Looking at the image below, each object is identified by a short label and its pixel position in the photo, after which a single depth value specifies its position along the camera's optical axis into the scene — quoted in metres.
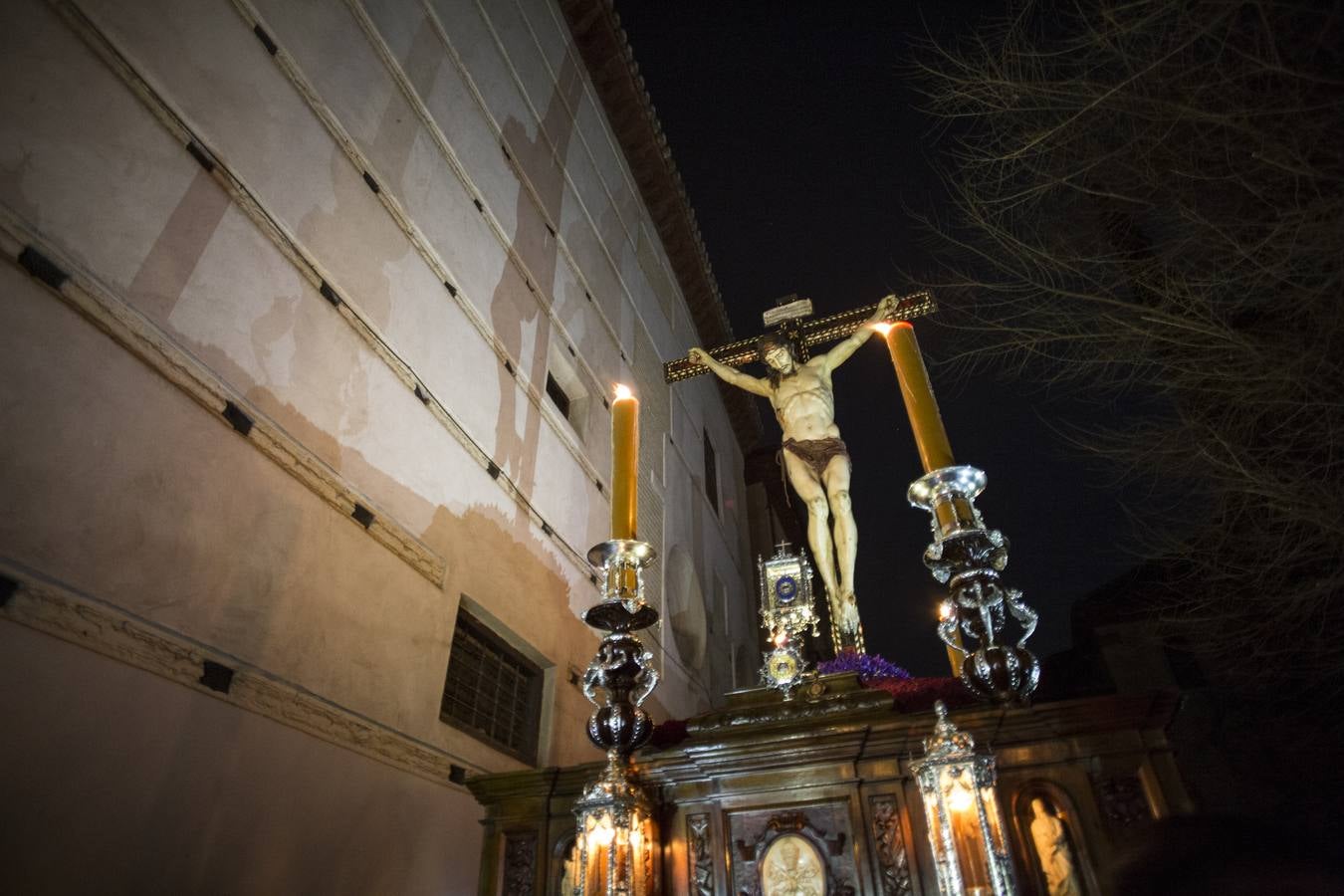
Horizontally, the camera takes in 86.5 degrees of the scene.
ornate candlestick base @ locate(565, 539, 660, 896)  2.35
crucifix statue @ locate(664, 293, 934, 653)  4.79
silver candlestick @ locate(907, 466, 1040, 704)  2.26
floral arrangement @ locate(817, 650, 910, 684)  3.70
